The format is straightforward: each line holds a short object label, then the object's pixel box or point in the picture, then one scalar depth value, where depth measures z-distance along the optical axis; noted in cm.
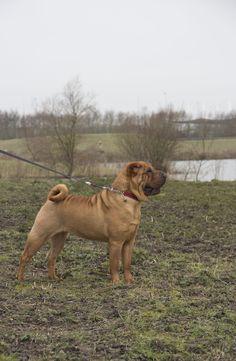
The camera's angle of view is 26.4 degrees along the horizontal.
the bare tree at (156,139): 2316
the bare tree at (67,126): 2473
